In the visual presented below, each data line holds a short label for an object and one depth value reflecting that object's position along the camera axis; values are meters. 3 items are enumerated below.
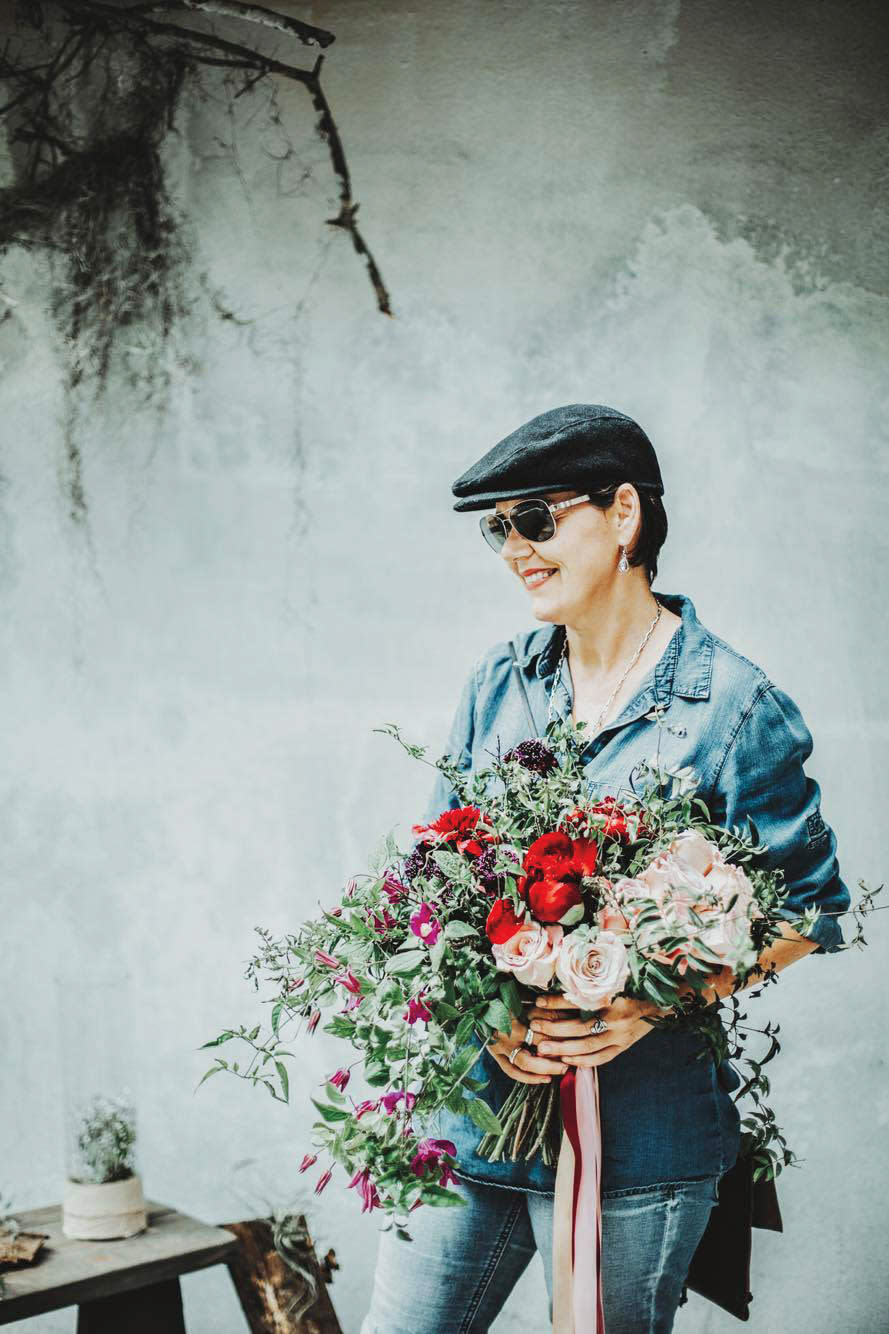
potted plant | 2.29
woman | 1.70
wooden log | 2.31
